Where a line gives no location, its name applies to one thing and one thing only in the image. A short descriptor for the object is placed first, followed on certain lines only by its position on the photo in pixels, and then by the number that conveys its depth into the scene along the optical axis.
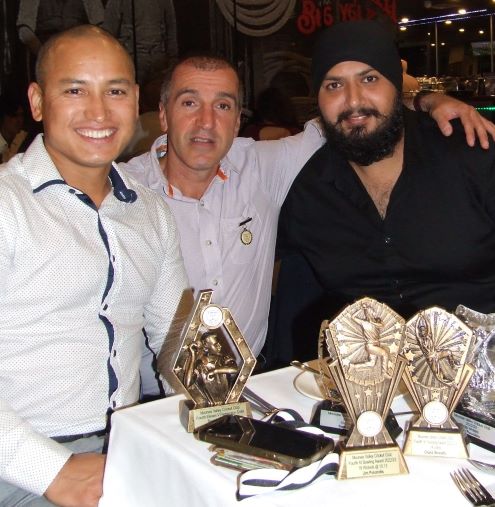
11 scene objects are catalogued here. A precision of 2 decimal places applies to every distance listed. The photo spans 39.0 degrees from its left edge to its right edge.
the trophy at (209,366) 1.30
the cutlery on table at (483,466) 1.10
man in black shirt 2.14
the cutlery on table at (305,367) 1.52
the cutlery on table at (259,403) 1.35
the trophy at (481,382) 1.24
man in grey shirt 2.29
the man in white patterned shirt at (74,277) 1.51
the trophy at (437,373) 1.16
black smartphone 1.10
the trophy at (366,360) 1.15
